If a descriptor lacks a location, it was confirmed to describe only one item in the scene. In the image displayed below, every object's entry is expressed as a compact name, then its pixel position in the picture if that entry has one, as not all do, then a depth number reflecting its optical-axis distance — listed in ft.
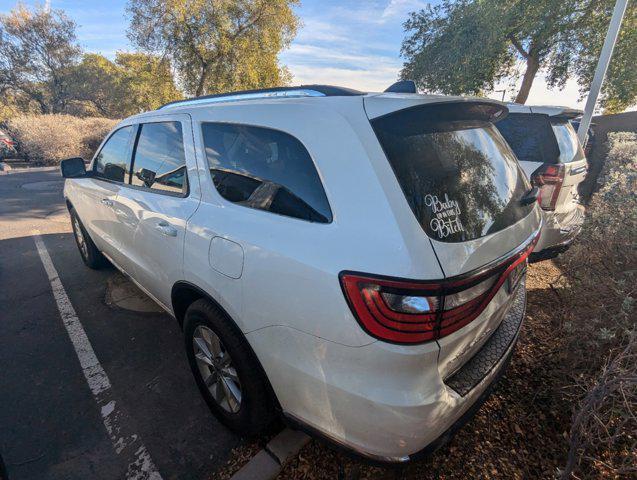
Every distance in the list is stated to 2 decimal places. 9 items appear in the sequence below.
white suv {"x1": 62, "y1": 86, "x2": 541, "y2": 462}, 4.10
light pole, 16.21
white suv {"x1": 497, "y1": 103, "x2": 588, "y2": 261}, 11.27
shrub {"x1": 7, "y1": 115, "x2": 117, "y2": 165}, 44.45
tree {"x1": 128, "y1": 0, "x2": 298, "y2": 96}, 51.03
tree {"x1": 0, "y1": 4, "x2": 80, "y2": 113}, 70.64
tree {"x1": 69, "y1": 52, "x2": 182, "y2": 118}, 58.70
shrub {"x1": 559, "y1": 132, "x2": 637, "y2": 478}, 4.78
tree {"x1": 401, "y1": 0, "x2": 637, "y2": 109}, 38.78
